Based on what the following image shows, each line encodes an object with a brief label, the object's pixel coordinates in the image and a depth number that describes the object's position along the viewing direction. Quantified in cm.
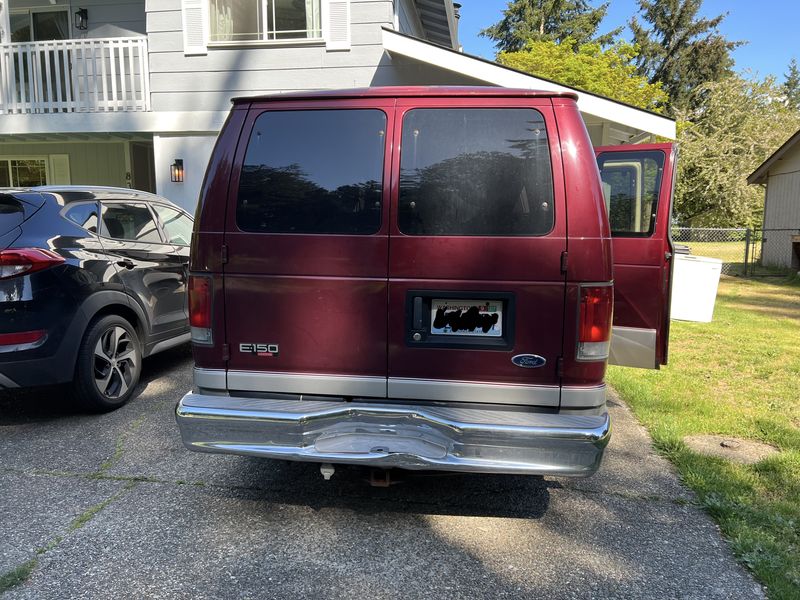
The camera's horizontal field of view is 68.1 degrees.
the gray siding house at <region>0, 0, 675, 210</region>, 922
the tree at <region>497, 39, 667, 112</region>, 2277
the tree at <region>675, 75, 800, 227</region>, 3241
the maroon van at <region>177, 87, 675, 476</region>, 277
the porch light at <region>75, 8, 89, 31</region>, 1116
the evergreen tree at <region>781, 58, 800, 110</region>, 6732
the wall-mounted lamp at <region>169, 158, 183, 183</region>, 991
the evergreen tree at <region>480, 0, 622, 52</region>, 4019
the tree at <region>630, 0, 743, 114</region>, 4362
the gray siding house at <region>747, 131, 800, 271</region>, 1633
